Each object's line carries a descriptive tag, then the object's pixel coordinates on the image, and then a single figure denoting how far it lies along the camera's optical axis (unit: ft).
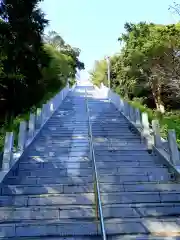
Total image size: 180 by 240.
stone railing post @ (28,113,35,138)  17.99
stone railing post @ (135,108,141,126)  20.93
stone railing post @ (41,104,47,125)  23.31
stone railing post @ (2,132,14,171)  12.32
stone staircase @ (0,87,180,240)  8.49
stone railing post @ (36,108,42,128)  21.21
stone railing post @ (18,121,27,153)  14.99
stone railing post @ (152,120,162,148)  15.51
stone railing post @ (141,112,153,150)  17.18
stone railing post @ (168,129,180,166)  12.86
